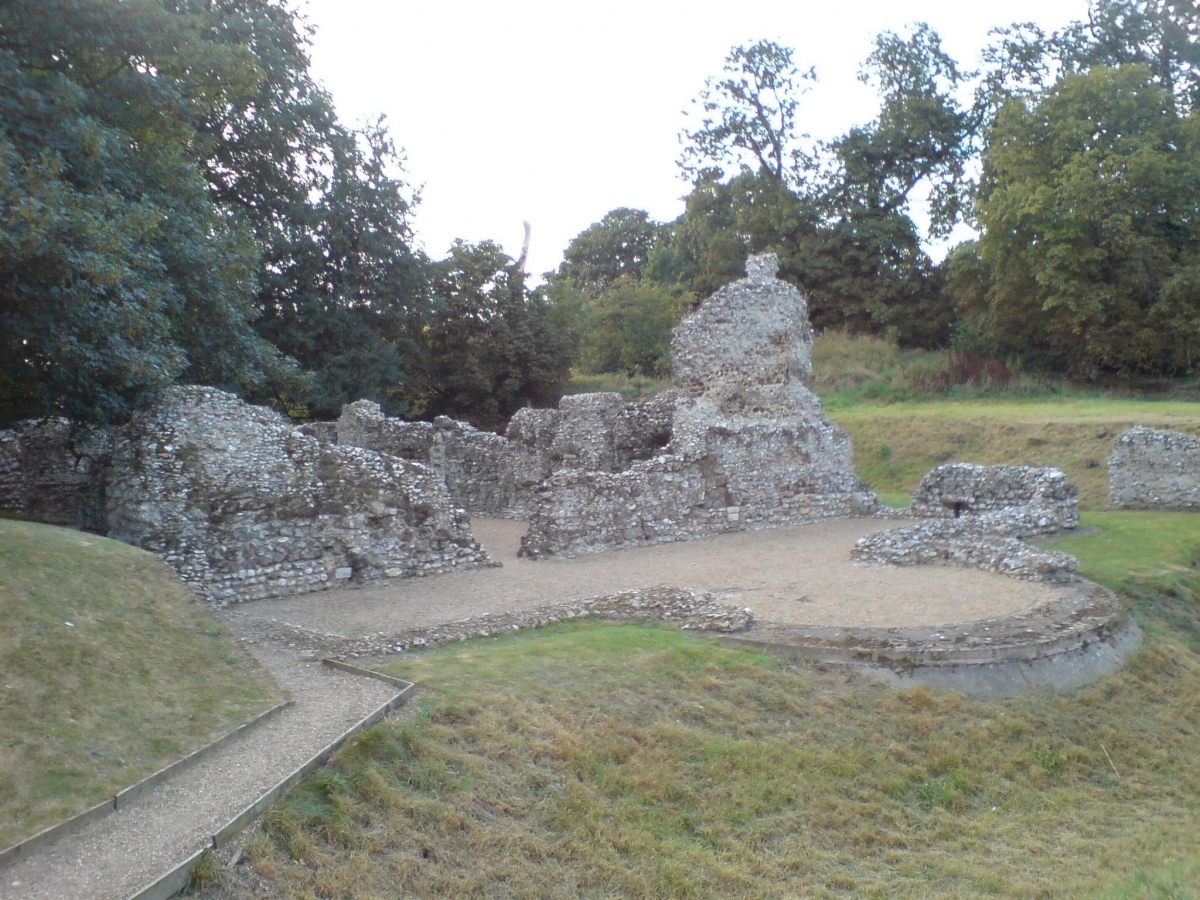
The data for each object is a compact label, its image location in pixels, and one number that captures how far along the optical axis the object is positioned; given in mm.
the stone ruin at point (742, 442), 18391
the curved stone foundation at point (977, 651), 10555
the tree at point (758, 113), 44500
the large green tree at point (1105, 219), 31266
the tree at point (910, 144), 42781
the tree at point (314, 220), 26875
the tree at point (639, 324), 42188
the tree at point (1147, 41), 38500
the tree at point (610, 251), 60628
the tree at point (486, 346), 35531
